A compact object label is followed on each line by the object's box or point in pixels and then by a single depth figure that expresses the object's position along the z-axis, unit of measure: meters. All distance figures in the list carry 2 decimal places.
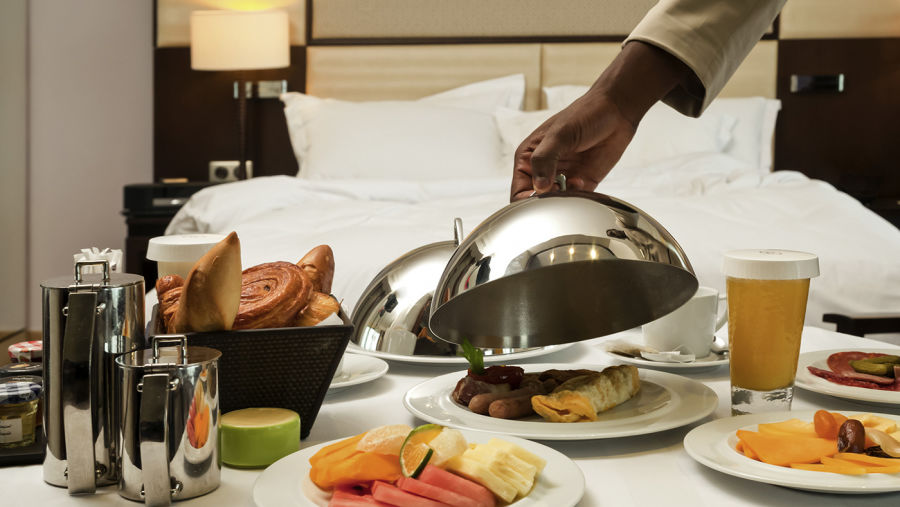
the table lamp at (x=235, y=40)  3.88
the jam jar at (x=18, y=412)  0.80
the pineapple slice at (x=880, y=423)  0.77
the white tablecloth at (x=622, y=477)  0.71
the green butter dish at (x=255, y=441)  0.77
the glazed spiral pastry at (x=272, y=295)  0.84
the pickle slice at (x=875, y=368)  1.03
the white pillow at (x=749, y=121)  3.85
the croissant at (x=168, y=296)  0.84
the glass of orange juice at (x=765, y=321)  0.85
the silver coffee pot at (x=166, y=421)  0.66
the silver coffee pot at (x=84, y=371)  0.70
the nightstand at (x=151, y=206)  3.72
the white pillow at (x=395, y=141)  3.64
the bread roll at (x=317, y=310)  0.88
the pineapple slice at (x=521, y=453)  0.68
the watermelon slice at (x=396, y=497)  0.62
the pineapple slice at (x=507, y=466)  0.65
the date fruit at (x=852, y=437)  0.72
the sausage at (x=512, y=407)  0.88
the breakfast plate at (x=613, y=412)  0.83
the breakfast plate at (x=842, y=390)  0.95
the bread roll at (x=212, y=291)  0.77
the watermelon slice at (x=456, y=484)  0.63
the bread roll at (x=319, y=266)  1.01
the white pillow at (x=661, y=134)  3.65
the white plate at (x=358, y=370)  1.05
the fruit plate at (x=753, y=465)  0.67
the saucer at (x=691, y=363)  1.13
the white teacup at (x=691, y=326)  1.16
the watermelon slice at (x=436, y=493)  0.62
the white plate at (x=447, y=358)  1.17
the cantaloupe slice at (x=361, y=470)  0.66
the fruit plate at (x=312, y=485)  0.65
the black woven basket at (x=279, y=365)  0.82
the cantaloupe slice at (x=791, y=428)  0.77
